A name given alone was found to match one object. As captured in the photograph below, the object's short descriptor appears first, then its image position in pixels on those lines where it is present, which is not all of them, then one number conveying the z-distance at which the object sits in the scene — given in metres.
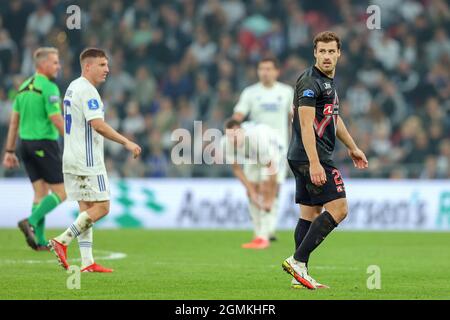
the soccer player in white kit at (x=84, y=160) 10.27
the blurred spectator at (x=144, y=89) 22.75
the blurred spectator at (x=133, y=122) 21.70
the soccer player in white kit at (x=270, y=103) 15.34
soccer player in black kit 8.79
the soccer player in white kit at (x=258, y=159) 14.44
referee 13.12
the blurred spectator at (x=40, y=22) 23.58
